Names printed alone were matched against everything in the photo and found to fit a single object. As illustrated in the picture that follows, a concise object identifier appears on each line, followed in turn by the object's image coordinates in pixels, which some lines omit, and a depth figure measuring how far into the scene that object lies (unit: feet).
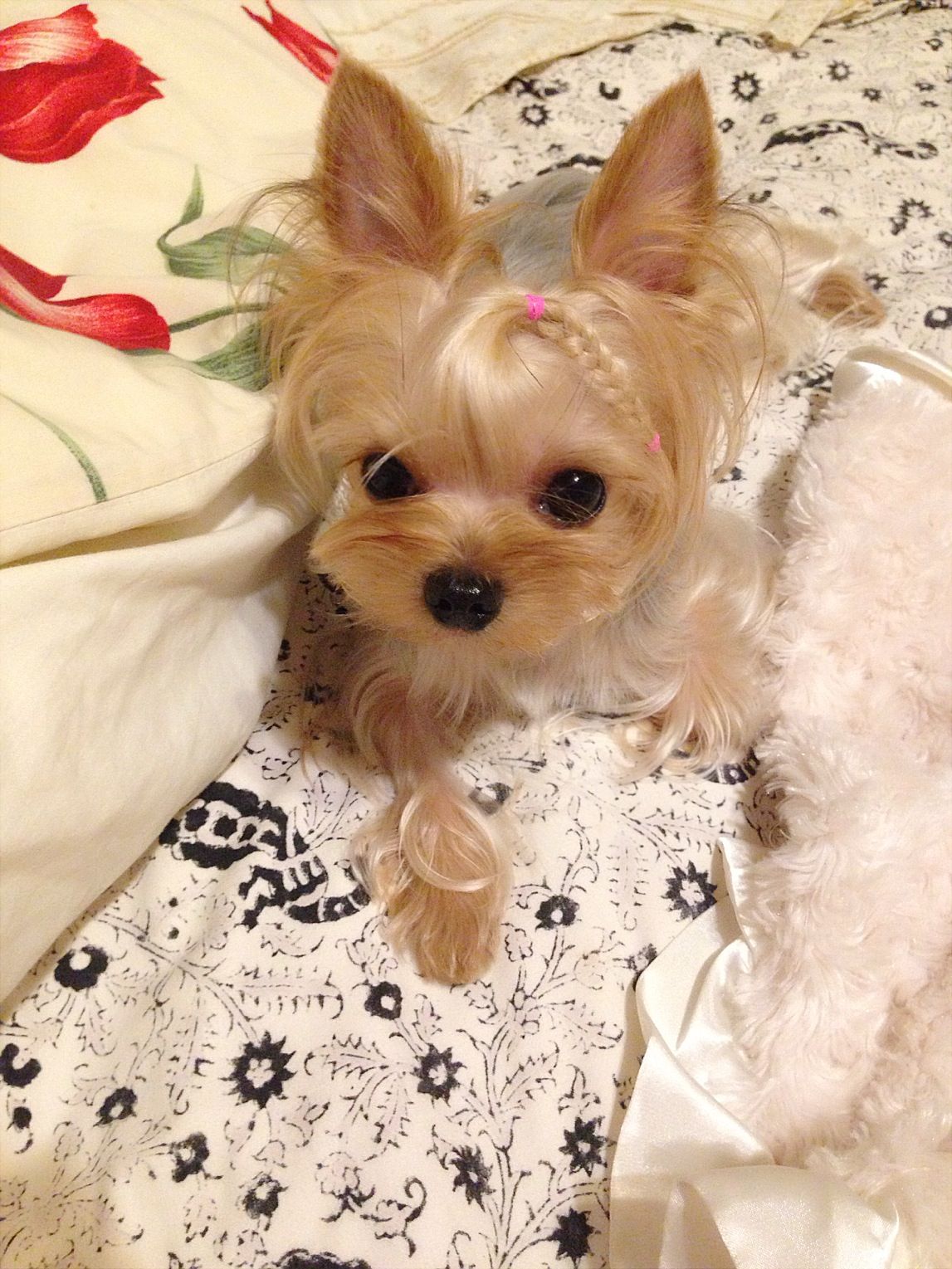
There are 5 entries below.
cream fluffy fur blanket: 0.96
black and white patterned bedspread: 0.97
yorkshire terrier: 0.96
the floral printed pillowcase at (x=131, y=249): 0.90
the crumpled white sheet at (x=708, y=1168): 0.86
